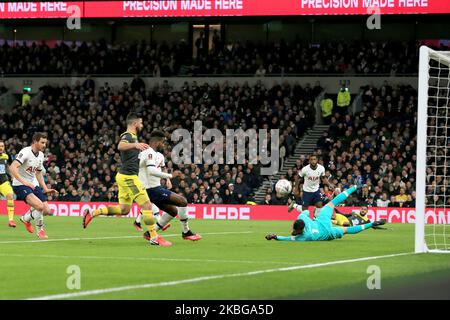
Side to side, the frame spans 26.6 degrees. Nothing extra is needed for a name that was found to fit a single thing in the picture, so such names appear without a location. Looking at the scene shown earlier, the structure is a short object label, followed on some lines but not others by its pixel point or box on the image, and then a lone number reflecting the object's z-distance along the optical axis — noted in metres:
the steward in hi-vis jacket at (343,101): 39.84
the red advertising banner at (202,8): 34.50
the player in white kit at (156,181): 17.25
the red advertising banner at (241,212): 32.59
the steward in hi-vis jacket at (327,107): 39.78
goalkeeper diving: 17.55
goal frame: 15.80
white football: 25.57
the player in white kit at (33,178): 19.30
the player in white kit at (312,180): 25.58
